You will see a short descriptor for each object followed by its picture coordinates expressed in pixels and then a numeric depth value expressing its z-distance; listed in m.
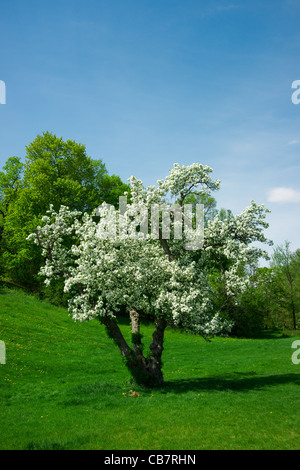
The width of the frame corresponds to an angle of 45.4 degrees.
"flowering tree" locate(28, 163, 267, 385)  20.02
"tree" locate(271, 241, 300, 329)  69.64
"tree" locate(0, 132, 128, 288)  47.91
